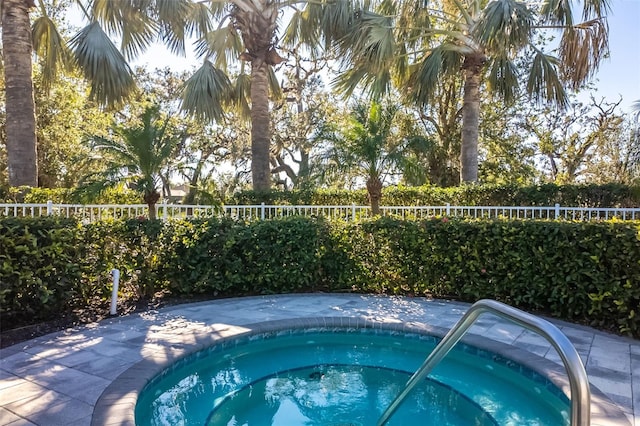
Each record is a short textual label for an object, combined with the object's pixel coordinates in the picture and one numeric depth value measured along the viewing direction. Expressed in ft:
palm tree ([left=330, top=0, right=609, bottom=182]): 27.09
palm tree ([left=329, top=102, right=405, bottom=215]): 28.07
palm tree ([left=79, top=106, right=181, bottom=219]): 19.80
